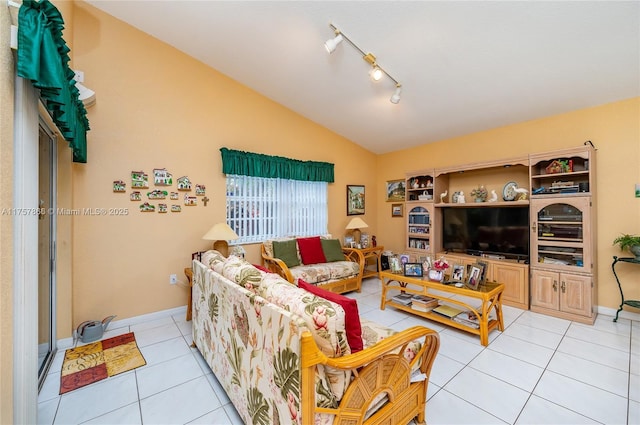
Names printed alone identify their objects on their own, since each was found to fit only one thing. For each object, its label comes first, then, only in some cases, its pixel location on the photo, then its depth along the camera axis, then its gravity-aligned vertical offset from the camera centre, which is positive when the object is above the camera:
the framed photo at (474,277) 2.70 -0.69
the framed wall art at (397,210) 5.20 +0.05
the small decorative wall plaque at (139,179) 2.96 +0.41
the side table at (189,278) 3.08 -0.81
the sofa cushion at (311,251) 4.03 -0.60
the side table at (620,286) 2.73 -0.83
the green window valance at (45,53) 1.17 +0.79
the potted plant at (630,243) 2.74 -0.35
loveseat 3.63 -0.77
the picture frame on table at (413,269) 3.09 -0.69
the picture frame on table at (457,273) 2.88 -0.70
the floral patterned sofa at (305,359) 1.08 -0.74
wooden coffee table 2.48 -0.96
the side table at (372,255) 4.60 -0.79
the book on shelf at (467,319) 2.63 -1.14
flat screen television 3.54 -0.29
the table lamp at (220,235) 3.14 -0.26
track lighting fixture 2.47 +1.65
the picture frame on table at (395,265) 3.28 -0.68
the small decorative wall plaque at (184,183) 3.27 +0.40
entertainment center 3.01 -0.19
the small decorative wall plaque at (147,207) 3.03 +0.09
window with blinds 3.81 +0.09
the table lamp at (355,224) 4.76 -0.21
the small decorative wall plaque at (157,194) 3.08 +0.25
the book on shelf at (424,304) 2.97 -1.07
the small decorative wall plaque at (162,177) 3.10 +0.45
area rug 2.00 -1.28
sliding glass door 2.19 -0.29
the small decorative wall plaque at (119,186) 2.87 +0.32
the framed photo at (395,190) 5.18 +0.46
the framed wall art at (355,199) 5.14 +0.28
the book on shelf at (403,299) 3.19 -1.10
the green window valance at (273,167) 3.60 +0.73
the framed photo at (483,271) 2.71 -0.63
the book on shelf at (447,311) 2.80 -1.11
